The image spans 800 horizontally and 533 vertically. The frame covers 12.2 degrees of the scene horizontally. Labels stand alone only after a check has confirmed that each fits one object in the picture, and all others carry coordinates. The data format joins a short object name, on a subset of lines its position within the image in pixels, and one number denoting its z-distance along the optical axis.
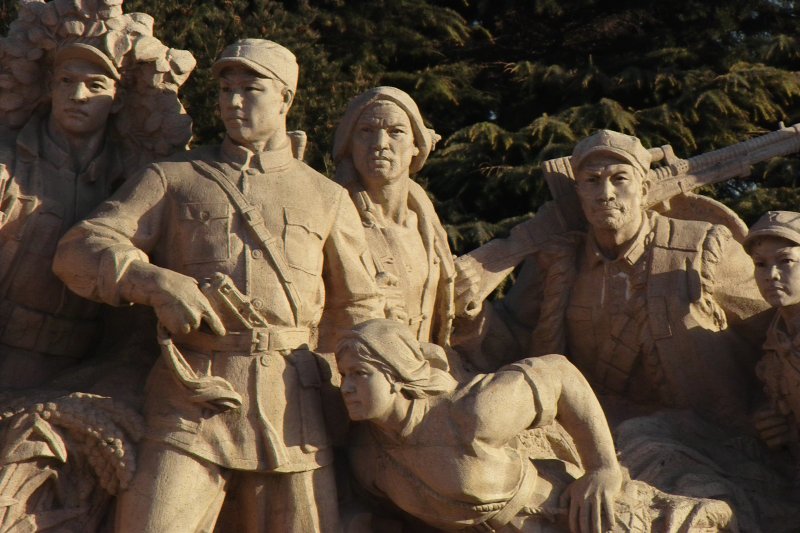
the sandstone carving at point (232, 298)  15.26
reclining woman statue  15.39
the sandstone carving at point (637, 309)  17.84
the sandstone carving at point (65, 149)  16.61
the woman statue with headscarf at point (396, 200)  17.16
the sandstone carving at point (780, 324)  16.98
